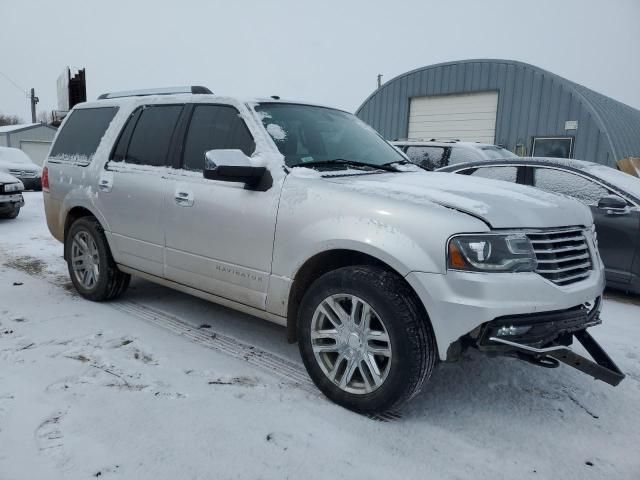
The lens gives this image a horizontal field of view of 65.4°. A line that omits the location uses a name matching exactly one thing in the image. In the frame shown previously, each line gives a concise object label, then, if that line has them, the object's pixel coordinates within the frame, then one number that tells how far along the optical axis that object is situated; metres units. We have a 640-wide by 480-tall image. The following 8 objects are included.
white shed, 33.12
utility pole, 47.63
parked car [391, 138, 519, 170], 7.96
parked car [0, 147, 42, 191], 15.46
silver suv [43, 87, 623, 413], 2.43
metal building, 14.16
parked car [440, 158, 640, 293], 5.25
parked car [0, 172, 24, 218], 9.44
